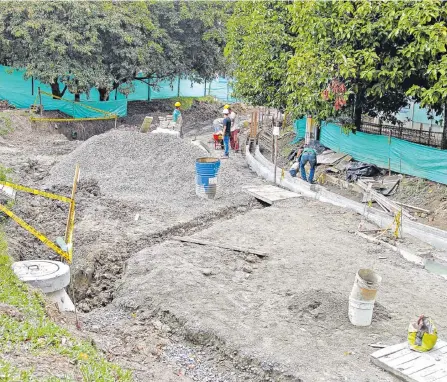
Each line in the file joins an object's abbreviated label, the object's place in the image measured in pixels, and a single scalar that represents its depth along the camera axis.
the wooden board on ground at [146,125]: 22.03
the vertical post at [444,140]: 14.73
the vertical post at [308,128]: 19.05
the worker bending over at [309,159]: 15.16
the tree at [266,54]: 19.20
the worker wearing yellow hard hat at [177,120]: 21.42
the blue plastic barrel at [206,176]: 13.55
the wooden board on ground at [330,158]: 17.28
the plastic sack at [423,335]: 6.66
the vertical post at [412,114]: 20.55
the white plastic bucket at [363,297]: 7.36
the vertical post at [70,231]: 8.51
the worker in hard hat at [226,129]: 18.53
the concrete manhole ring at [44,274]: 7.36
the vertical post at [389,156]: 15.22
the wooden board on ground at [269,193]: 14.02
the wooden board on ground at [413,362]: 6.21
